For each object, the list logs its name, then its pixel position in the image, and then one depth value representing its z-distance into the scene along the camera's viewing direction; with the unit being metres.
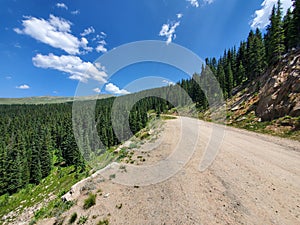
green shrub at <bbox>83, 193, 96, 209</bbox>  5.39
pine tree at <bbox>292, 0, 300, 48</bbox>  28.07
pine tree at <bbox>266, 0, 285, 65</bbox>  27.25
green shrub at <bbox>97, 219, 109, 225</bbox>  4.27
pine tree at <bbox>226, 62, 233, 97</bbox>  43.84
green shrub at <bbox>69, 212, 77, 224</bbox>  4.93
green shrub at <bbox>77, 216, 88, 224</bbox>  4.63
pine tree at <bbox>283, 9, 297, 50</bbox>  28.72
